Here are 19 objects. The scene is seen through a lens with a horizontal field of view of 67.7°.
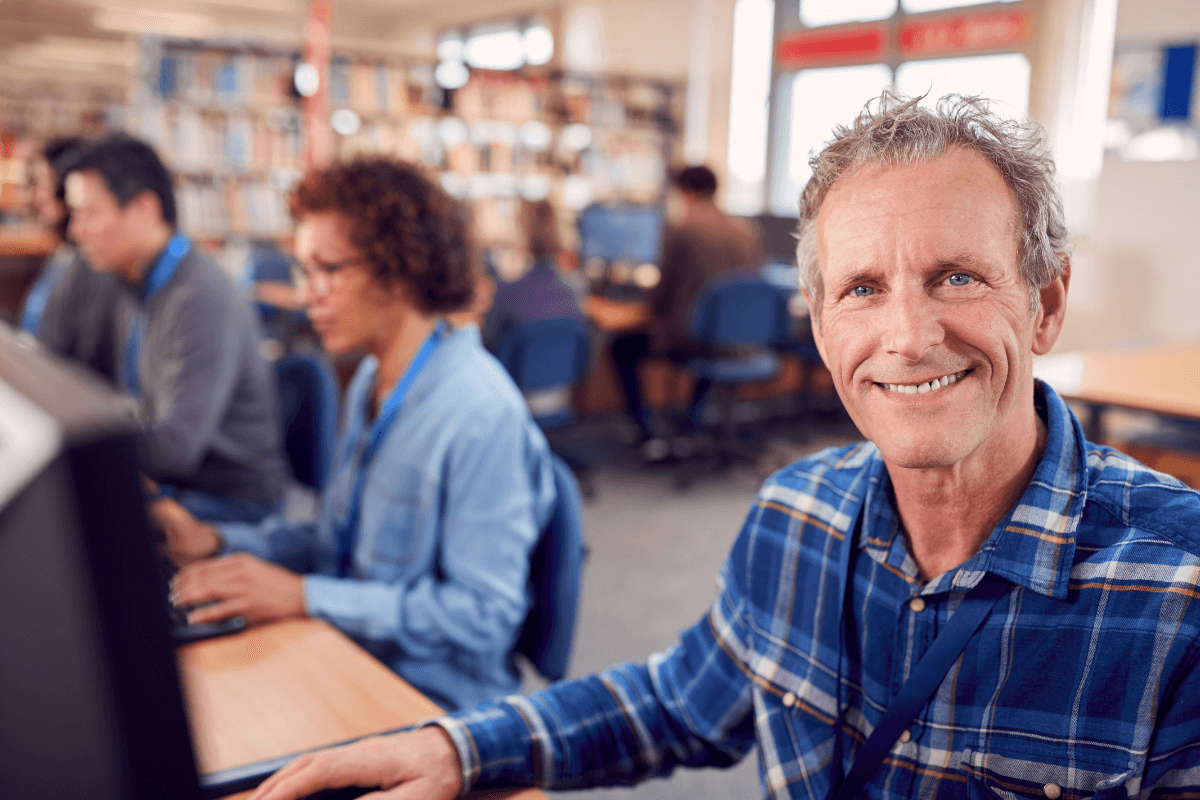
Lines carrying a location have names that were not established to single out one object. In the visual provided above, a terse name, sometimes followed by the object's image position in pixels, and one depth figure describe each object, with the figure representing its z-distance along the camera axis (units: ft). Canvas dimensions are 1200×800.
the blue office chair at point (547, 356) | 12.12
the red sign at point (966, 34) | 19.67
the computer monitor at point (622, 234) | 19.25
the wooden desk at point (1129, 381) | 7.93
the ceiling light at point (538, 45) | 32.65
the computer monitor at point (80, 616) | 1.06
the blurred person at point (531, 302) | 13.21
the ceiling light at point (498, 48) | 35.81
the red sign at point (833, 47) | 22.91
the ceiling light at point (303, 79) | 17.89
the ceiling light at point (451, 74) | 19.94
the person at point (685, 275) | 15.34
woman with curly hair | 4.17
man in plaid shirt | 2.39
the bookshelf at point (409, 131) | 17.37
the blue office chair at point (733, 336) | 14.37
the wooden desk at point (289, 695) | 3.14
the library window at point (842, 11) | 22.71
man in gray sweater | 6.84
